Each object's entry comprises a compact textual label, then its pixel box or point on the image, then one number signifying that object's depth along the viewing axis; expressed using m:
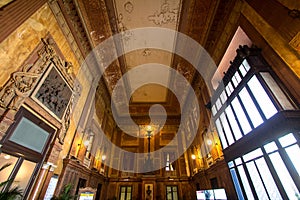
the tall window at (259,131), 2.82
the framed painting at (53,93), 3.99
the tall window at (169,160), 10.55
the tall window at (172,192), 9.49
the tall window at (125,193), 9.62
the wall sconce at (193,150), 8.96
